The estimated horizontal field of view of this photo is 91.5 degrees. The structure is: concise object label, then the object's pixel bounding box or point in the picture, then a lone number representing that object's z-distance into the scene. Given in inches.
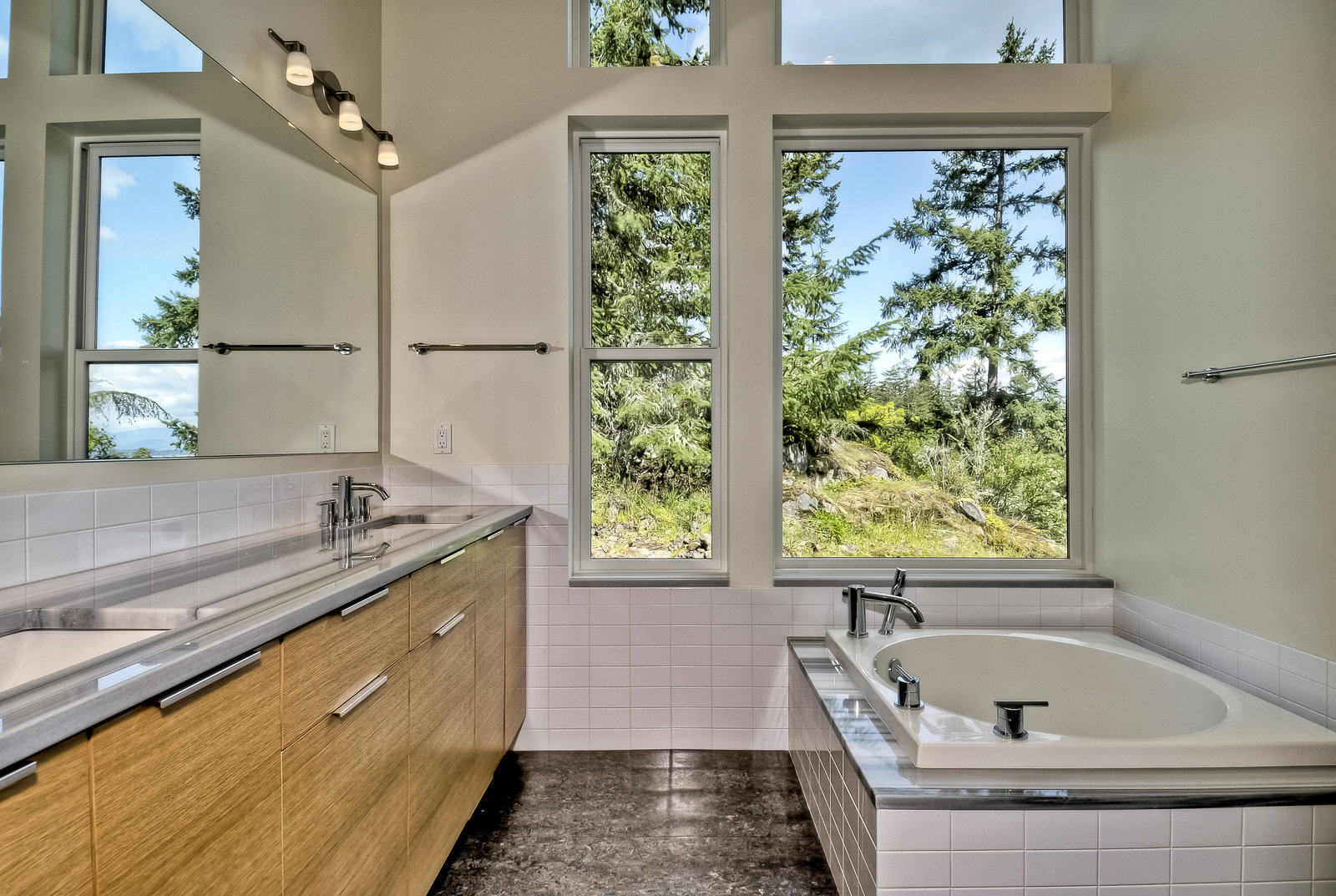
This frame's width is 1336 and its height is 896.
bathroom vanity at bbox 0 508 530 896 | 22.9
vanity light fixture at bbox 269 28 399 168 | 71.5
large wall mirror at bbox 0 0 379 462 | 42.5
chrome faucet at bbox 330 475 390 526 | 71.1
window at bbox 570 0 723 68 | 94.4
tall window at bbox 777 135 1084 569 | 95.5
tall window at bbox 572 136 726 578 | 95.3
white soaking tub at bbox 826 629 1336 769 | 50.9
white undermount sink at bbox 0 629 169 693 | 31.0
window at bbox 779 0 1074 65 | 94.0
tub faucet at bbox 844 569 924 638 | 80.8
